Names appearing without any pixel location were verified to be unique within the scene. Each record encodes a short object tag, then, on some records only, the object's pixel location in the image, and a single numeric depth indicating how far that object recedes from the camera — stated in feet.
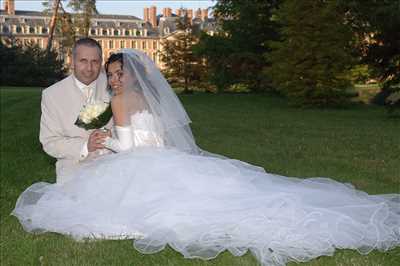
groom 19.80
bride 15.56
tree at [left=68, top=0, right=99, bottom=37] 198.80
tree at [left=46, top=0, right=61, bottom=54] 172.24
